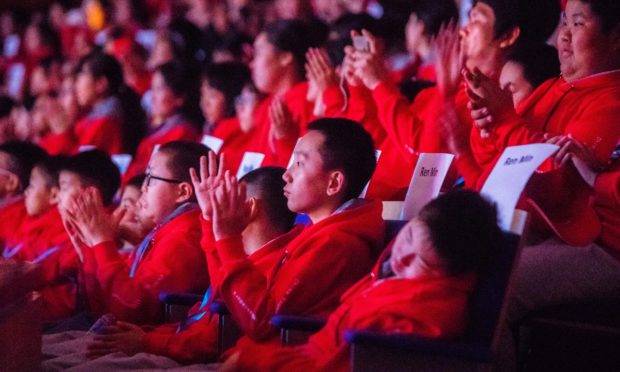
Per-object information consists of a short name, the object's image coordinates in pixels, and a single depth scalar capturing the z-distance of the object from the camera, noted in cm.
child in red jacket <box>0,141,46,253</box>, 875
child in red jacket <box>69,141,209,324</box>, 607
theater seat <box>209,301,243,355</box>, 532
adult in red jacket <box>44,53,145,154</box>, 1105
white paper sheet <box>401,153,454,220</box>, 553
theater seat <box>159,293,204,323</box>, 577
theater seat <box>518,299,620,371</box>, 517
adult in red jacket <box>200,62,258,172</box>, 926
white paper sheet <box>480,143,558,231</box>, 452
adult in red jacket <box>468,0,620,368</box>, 534
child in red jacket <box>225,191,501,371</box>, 434
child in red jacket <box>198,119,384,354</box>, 497
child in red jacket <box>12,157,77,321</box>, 738
